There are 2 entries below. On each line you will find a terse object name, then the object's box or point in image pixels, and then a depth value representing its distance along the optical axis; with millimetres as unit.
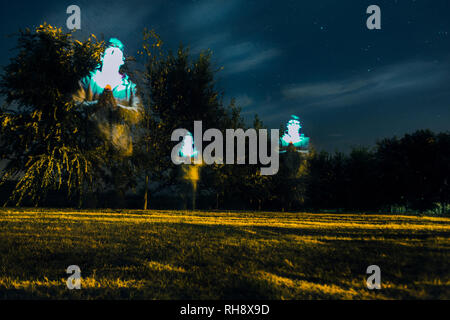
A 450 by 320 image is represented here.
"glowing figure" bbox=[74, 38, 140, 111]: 15445
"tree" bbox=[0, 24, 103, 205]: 14180
